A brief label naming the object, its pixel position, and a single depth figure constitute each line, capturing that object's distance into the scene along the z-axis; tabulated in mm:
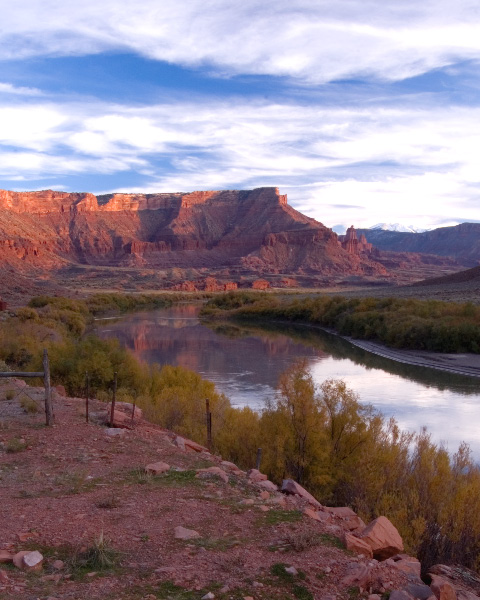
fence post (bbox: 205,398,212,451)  9398
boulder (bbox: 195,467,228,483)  7002
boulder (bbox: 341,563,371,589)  4604
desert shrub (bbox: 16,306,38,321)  33125
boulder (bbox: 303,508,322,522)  5921
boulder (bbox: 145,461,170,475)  7158
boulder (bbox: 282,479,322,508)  6762
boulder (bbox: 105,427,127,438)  8702
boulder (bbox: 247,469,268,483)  7337
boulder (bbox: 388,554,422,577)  5050
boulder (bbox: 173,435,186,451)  8623
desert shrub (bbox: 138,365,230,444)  11453
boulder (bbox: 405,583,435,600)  4527
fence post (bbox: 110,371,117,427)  9223
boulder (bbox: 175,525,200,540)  5238
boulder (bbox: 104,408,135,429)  9312
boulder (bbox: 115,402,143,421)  10253
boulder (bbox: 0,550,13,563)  4625
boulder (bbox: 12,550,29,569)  4564
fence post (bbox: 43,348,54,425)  8852
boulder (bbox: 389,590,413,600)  4363
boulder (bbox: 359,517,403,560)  5465
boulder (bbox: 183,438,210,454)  8812
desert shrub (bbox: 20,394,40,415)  10055
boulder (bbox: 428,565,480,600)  4744
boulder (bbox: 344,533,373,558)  5180
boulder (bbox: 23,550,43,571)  4570
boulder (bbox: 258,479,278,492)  7000
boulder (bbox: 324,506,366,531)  6086
